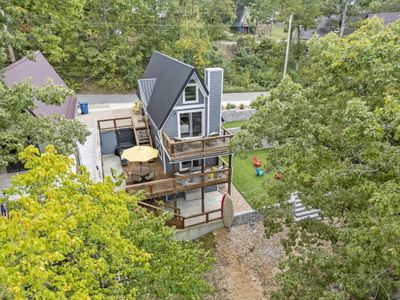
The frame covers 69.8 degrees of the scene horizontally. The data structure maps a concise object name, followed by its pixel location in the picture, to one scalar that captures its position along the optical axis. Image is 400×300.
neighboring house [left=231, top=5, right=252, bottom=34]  47.29
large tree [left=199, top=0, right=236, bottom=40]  34.53
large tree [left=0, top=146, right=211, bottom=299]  3.82
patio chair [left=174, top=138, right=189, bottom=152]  14.88
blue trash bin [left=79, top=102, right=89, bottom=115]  23.34
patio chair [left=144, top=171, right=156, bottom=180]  15.84
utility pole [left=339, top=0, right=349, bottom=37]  33.91
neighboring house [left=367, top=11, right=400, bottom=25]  34.64
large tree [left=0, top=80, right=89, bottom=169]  8.34
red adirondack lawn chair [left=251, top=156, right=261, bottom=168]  19.56
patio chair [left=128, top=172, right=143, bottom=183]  15.70
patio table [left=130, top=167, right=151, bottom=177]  15.71
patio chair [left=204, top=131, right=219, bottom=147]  15.35
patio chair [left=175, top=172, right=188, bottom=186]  14.90
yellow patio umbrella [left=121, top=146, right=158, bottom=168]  15.27
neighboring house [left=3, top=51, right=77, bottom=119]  13.85
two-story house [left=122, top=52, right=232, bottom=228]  14.51
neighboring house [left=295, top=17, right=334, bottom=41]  42.05
